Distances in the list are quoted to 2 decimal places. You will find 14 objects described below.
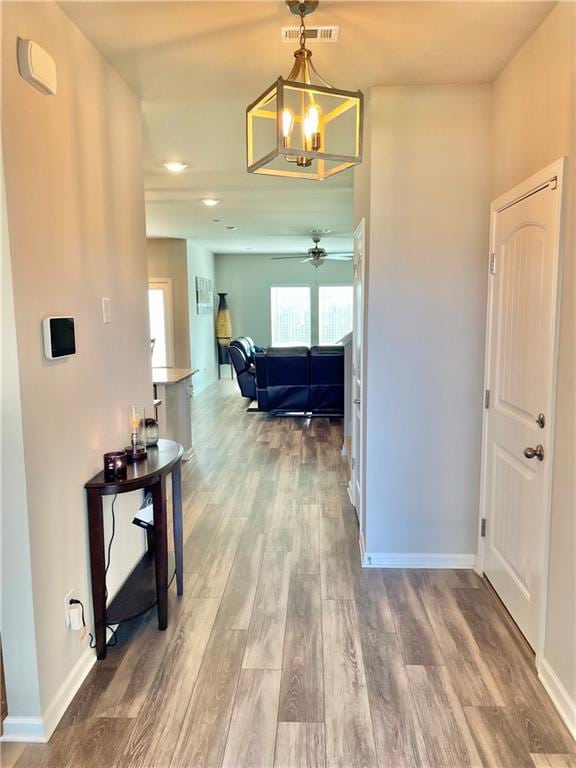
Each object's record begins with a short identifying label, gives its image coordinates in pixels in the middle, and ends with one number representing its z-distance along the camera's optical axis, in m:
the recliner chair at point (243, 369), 7.50
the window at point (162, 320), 8.26
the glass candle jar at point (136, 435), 2.30
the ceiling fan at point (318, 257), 8.30
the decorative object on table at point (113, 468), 2.08
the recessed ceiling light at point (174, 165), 3.91
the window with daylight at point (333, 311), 10.97
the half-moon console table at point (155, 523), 2.03
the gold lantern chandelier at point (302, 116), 1.51
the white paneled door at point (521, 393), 1.98
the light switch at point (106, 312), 2.24
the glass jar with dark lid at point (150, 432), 2.50
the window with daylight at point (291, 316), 10.94
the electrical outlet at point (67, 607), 1.88
